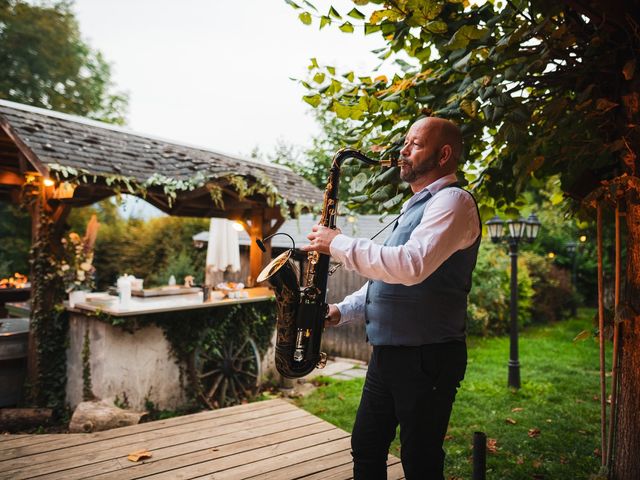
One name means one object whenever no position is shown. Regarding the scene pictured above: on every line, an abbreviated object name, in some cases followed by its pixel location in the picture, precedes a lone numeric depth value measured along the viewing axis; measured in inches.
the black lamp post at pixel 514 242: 257.9
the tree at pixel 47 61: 653.3
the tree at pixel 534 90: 87.7
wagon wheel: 236.4
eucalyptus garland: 199.5
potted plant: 219.3
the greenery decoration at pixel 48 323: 214.8
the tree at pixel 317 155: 800.3
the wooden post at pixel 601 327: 108.0
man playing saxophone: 67.8
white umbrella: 281.9
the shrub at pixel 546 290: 512.8
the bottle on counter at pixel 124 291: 204.8
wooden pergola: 206.2
